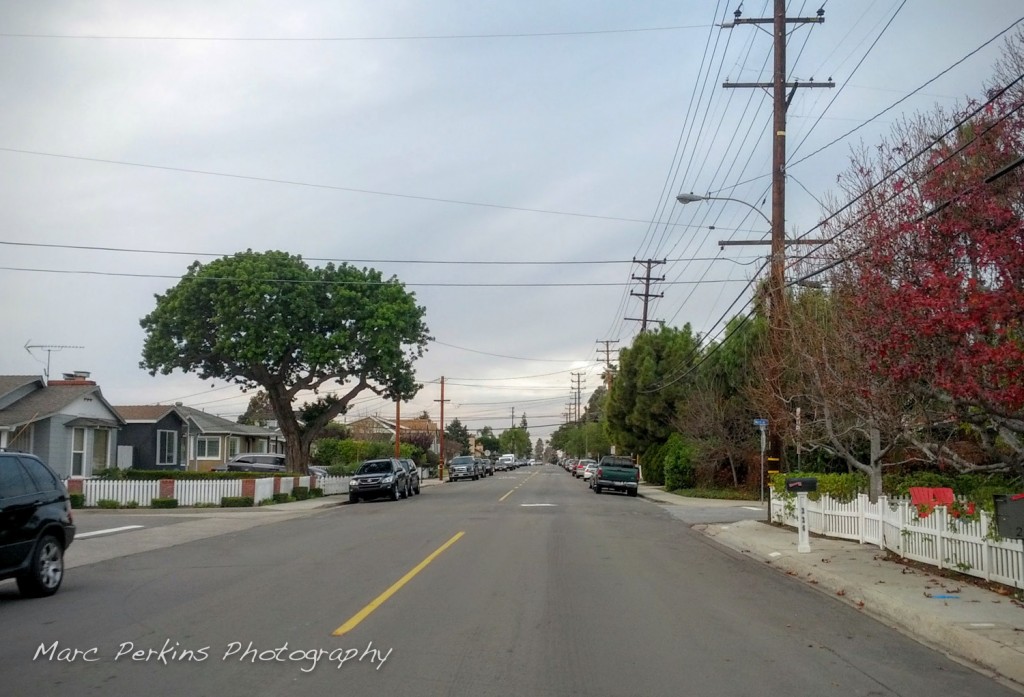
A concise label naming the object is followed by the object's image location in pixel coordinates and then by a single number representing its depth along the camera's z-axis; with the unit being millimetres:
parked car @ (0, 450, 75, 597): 11492
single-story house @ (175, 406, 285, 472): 57541
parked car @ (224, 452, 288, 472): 46625
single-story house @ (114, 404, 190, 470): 47500
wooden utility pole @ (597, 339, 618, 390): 84762
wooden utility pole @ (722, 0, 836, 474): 21234
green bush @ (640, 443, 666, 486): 53122
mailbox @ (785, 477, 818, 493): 17859
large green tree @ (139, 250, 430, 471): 40812
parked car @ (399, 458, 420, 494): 42688
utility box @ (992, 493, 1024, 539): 10117
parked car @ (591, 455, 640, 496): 44781
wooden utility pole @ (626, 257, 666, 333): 54800
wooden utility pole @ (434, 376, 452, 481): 73175
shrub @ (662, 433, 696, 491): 45156
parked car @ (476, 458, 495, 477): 79725
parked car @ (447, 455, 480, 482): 69438
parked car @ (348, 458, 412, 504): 37906
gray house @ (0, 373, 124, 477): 36469
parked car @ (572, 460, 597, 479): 76012
